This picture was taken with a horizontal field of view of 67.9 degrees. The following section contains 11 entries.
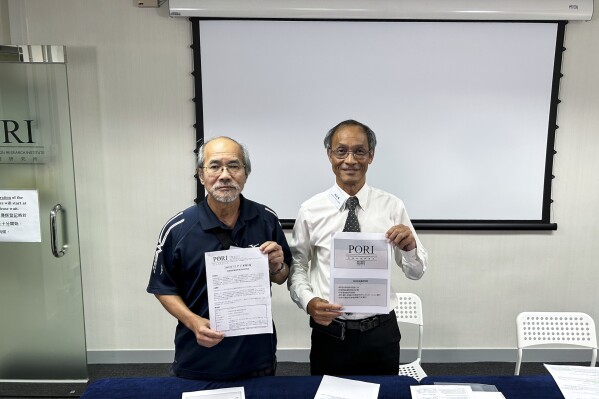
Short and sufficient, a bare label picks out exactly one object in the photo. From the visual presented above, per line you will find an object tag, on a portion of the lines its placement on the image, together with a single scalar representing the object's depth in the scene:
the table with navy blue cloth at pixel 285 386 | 1.58
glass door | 2.75
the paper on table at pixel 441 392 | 1.52
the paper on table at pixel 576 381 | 1.57
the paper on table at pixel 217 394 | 1.54
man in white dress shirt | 1.77
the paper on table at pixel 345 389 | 1.55
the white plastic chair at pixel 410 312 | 2.54
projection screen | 2.95
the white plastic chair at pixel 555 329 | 2.24
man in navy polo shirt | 1.59
